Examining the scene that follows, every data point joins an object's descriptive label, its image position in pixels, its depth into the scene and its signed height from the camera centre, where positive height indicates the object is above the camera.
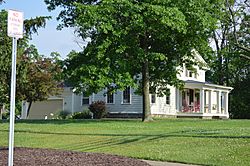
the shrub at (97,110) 43.53 -0.31
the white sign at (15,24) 7.95 +1.41
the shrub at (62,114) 47.68 -0.78
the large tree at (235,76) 56.31 +4.21
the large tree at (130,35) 26.62 +4.45
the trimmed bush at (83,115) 44.22 -0.80
